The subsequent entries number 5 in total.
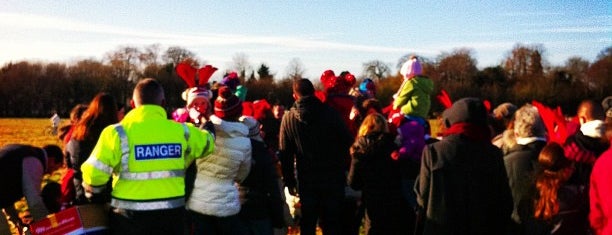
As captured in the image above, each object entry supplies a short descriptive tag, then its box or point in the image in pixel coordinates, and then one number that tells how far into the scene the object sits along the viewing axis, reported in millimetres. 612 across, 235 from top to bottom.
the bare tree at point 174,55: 64625
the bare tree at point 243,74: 56694
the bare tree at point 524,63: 67062
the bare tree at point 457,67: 67625
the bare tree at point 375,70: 62375
